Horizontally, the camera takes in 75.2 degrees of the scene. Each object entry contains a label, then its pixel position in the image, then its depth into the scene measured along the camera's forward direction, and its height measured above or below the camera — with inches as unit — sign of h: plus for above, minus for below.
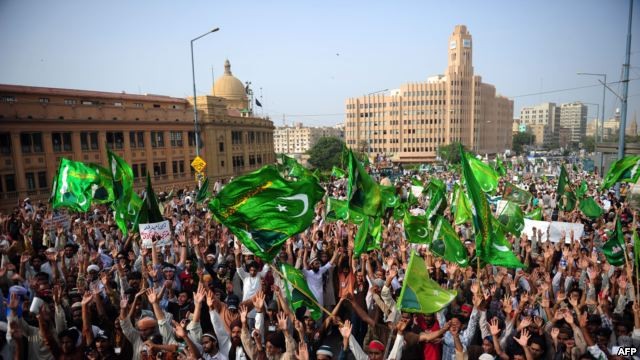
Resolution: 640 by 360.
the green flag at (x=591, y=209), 497.4 -90.7
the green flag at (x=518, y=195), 535.2 -79.0
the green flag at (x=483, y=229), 242.4 -55.1
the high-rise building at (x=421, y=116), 4079.7 +208.6
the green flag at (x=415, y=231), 349.1 -78.1
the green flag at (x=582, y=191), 624.9 -88.2
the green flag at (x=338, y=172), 673.7 -52.6
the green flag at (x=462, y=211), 348.2 -63.0
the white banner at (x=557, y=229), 412.5 -95.2
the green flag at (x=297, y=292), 209.5 -78.1
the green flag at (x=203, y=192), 535.8 -64.1
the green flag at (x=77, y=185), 451.5 -42.3
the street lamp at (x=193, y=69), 725.3 +141.6
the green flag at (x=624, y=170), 429.1 -40.3
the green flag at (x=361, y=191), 270.7 -35.4
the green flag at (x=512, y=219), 378.6 -76.6
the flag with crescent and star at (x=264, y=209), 223.8 -37.3
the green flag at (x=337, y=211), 415.5 -74.4
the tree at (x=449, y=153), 3022.6 -122.3
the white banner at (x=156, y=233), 301.0 -65.3
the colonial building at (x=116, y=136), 1111.0 +31.3
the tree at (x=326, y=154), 2928.2 -99.2
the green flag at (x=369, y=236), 289.1 -73.3
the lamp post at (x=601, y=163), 848.7 -62.8
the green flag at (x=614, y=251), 276.6 -79.3
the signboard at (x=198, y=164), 701.9 -35.3
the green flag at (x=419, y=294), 172.1 -66.5
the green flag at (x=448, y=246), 277.9 -75.1
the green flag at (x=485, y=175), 478.3 -45.8
